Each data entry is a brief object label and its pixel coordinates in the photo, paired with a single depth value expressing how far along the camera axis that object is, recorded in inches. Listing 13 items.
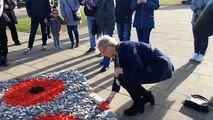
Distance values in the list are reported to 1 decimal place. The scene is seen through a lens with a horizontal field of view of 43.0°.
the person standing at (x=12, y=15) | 295.0
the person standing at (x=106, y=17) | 227.1
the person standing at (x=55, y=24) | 291.3
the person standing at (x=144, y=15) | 208.4
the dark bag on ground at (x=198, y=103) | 155.0
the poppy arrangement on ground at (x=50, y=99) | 144.3
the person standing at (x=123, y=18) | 223.9
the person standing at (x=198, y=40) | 239.0
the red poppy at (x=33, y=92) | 161.2
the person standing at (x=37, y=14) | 271.3
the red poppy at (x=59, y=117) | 140.5
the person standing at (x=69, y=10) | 288.5
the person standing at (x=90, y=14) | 264.1
